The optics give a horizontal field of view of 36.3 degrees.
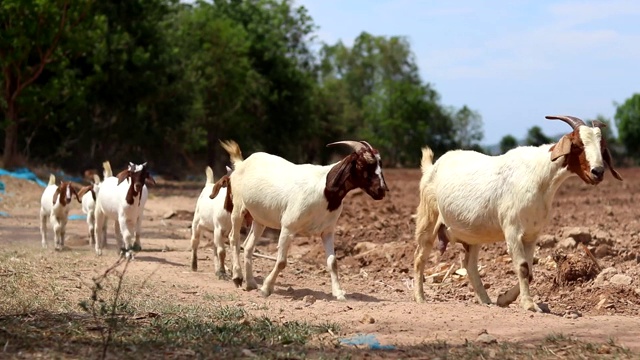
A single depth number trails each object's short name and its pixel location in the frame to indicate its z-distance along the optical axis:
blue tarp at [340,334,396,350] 7.88
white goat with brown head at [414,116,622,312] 10.12
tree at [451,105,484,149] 75.44
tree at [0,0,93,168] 31.38
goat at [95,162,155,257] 15.62
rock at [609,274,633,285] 12.10
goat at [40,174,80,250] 16.61
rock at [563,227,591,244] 14.95
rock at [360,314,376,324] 9.06
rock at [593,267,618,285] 12.24
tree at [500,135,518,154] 73.29
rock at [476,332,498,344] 8.00
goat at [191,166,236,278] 13.97
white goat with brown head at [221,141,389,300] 11.77
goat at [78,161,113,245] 17.58
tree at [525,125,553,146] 59.44
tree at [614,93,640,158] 77.49
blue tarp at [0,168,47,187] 29.84
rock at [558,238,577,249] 14.33
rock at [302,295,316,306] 10.66
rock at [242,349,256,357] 7.34
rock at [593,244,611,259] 14.22
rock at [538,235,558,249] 15.08
